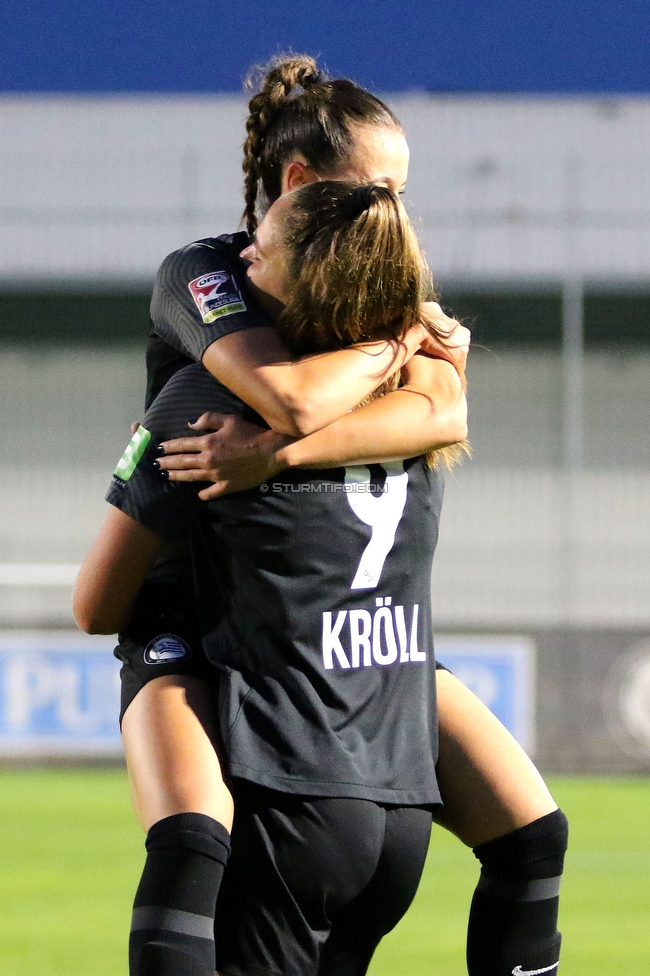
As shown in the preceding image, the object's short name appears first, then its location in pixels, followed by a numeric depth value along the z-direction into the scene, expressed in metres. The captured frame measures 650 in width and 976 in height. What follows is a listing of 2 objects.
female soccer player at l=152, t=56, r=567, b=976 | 16.48
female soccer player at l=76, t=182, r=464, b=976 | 16.29
